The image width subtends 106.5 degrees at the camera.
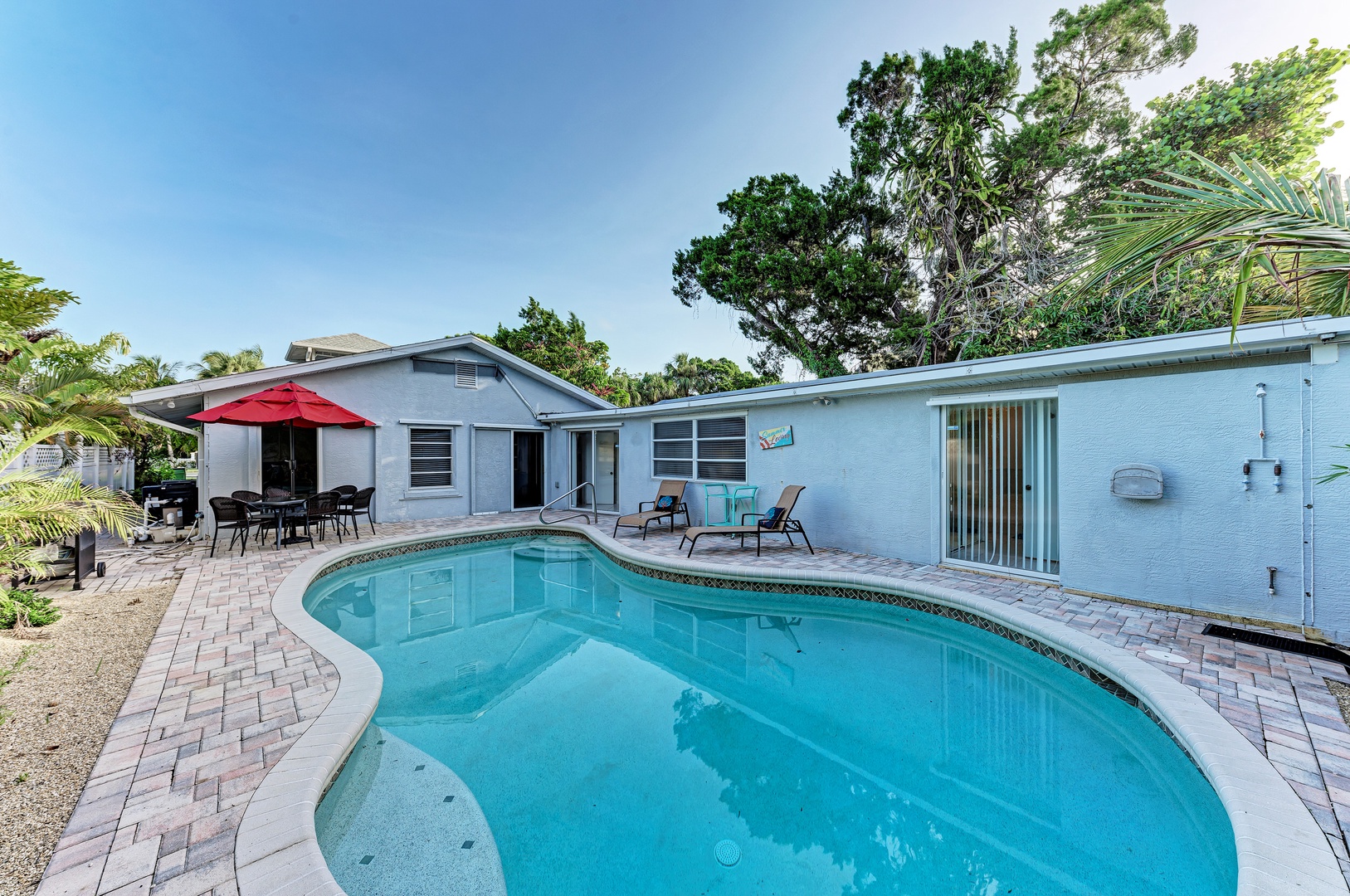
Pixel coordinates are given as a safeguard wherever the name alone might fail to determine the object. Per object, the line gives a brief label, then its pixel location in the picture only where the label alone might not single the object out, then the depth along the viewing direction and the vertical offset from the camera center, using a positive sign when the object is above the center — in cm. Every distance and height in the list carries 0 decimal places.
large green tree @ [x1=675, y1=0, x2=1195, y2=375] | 1429 +803
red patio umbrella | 773 +75
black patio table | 805 -83
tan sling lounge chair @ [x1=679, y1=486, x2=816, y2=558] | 791 -118
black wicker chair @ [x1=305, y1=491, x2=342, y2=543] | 865 -89
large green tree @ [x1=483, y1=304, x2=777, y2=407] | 2562 +545
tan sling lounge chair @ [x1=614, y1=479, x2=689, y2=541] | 969 -109
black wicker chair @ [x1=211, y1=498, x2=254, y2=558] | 772 -86
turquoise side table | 936 -94
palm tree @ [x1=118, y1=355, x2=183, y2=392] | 1267 +247
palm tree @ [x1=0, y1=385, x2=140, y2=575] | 401 -39
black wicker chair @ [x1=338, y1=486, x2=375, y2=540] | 919 -91
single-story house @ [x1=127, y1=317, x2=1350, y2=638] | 457 +0
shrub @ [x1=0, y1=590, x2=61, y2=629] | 455 -140
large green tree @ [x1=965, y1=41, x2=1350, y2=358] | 1092 +729
